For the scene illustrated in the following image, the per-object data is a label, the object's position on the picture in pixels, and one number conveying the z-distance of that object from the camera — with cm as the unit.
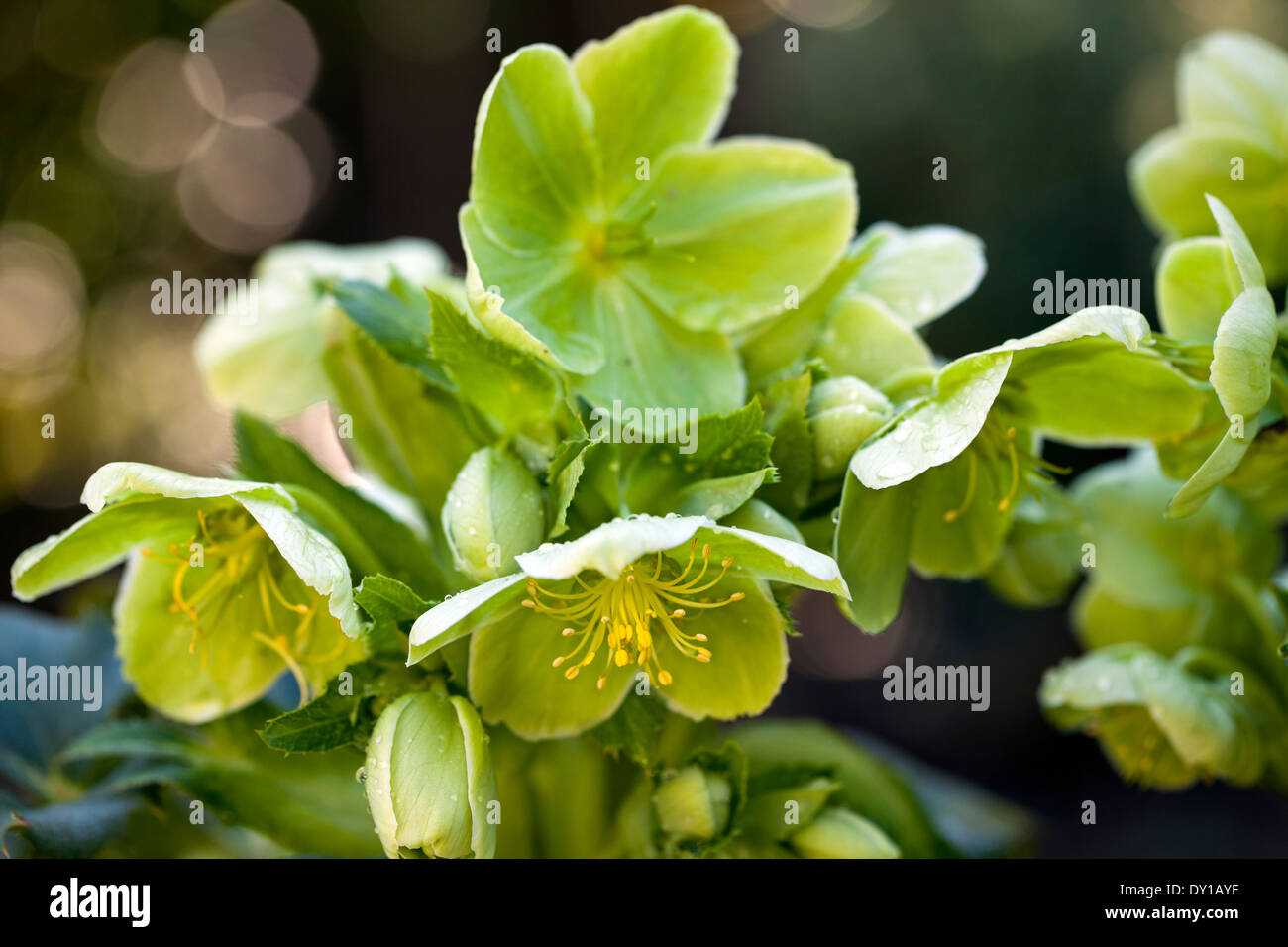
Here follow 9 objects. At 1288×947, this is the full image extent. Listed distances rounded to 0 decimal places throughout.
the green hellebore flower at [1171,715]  28
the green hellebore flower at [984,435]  26
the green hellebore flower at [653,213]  27
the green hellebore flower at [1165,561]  30
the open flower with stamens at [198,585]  26
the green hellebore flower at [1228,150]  30
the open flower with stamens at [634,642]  26
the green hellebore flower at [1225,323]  26
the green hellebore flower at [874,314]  28
